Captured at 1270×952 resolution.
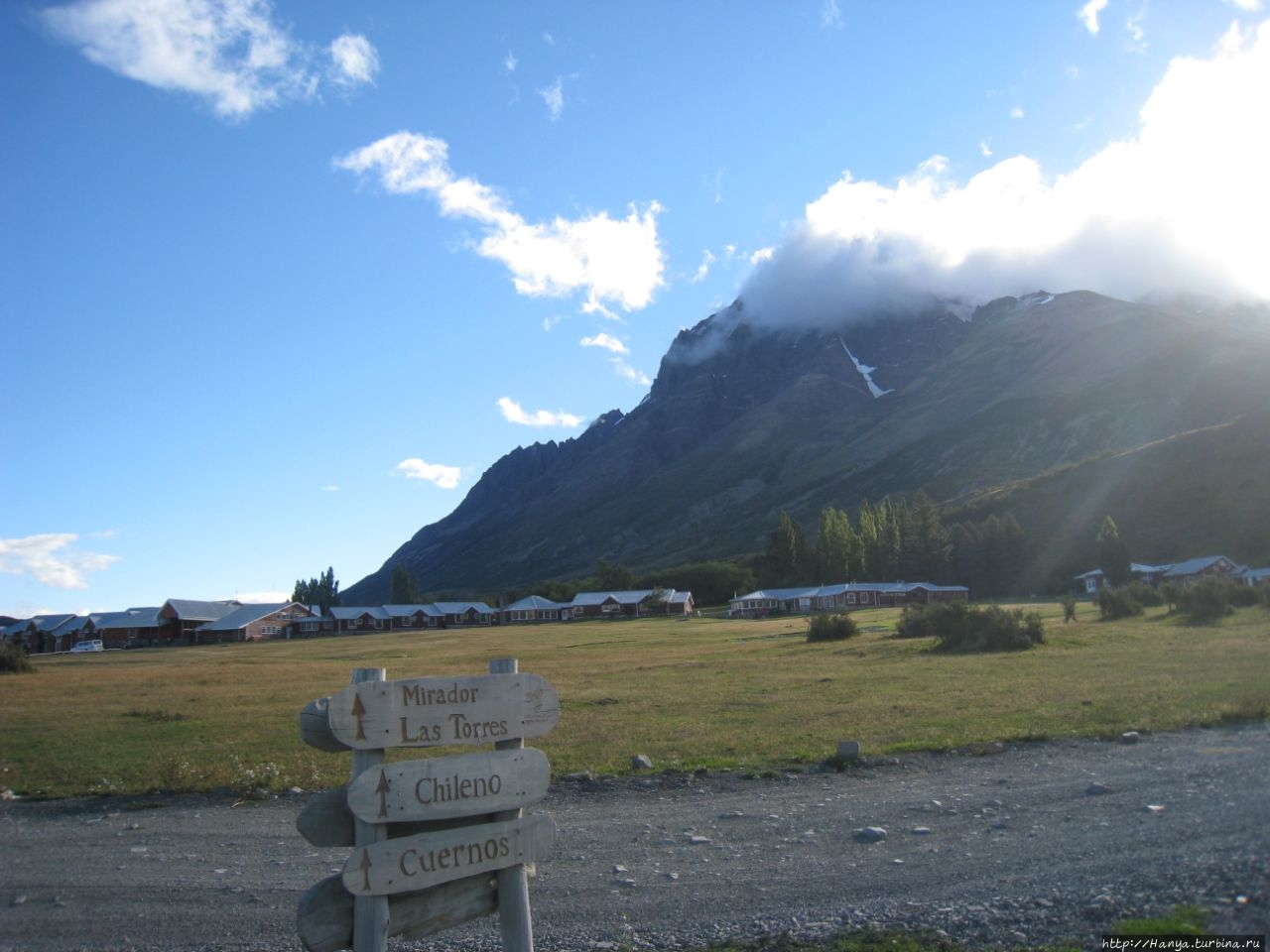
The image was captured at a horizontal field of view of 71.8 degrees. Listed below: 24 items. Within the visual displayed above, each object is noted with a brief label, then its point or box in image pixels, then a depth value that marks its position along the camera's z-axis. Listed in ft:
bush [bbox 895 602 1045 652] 118.62
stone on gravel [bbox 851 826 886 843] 32.35
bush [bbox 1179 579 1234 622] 143.02
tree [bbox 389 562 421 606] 619.26
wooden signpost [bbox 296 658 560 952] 18.13
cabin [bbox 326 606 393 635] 495.82
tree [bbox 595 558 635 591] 533.55
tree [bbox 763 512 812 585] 476.95
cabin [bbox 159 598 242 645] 438.81
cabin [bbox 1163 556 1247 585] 330.34
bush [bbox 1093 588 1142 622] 168.04
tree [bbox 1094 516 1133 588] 326.24
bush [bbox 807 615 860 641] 170.91
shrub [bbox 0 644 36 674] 170.81
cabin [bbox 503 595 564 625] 500.74
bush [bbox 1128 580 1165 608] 184.34
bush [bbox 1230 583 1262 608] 160.83
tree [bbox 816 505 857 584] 444.55
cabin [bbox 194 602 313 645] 430.20
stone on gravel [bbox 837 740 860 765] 46.38
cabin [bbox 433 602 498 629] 518.17
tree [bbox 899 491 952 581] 449.89
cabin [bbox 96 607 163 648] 436.76
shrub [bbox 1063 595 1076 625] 165.48
